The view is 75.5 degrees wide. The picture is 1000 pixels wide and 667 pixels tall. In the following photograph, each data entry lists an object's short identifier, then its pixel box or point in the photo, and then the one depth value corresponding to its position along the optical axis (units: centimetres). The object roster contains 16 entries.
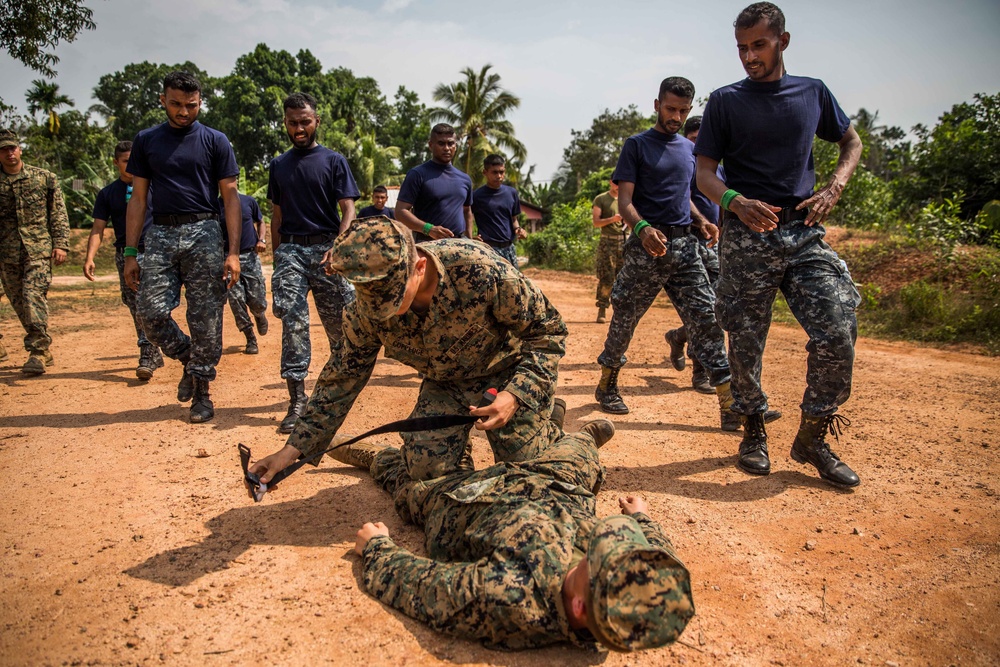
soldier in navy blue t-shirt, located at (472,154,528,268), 729
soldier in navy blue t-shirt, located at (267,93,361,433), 468
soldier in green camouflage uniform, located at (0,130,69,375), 627
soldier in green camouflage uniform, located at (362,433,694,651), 193
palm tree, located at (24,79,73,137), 2753
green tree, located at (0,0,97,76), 877
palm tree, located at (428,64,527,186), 2862
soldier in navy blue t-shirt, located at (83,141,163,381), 613
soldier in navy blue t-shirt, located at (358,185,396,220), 916
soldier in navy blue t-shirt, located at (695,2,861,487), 350
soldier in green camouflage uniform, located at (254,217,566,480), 288
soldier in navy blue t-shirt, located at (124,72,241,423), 463
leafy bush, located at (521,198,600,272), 1762
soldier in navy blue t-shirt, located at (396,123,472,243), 633
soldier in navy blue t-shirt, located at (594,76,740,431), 492
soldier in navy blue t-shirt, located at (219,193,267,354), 729
